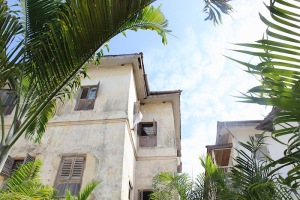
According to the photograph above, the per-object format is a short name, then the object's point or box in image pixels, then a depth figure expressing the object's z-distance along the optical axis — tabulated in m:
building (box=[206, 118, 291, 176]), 8.63
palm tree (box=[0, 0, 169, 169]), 1.60
